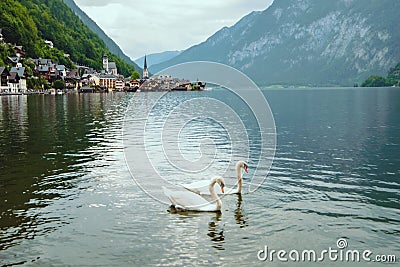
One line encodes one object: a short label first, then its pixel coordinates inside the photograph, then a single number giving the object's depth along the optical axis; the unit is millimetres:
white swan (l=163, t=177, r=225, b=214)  15648
